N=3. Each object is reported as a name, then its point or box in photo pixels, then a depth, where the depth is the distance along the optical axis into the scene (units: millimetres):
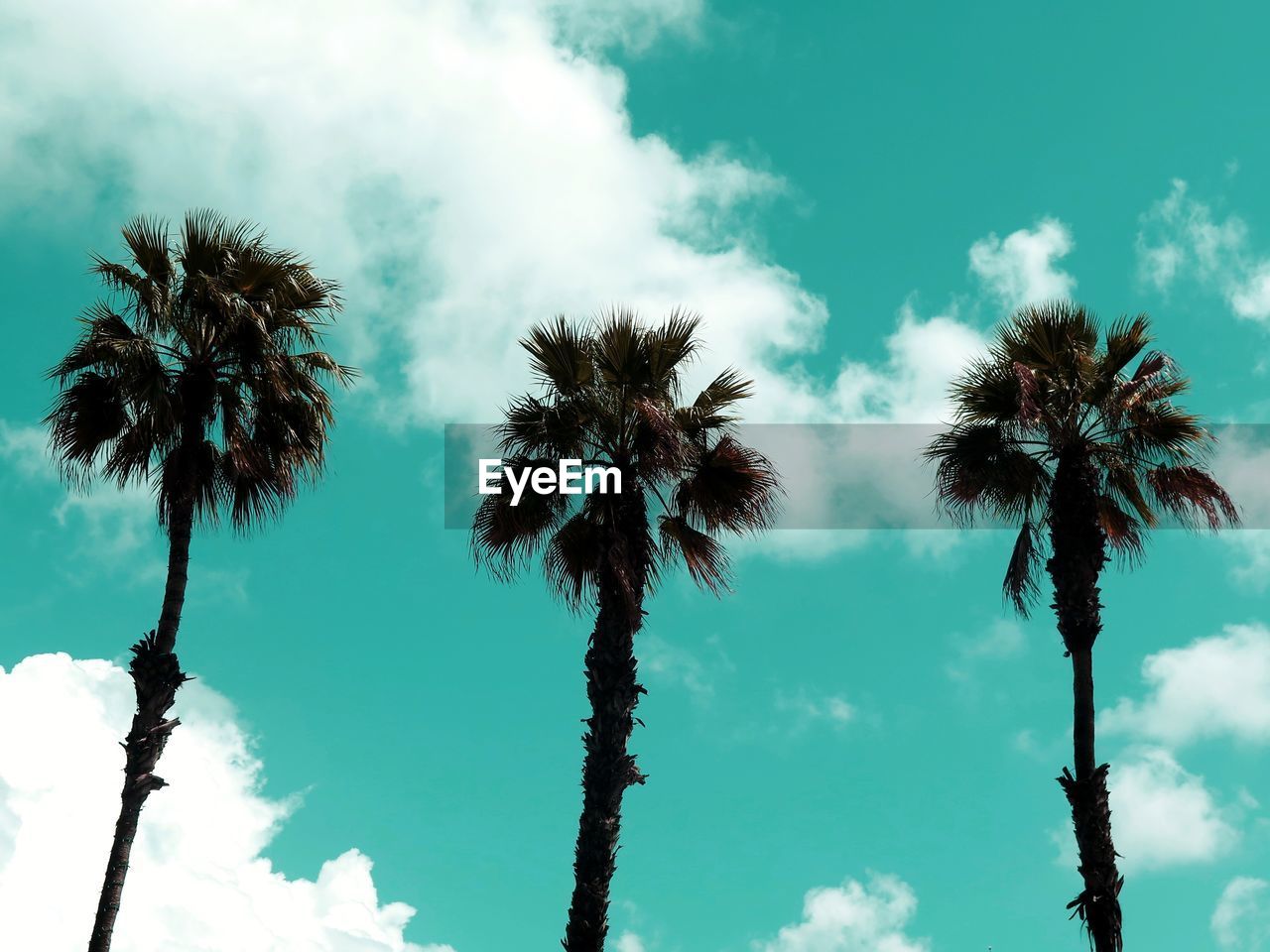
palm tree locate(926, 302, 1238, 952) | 21266
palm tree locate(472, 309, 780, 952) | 21062
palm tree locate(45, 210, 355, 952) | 20594
